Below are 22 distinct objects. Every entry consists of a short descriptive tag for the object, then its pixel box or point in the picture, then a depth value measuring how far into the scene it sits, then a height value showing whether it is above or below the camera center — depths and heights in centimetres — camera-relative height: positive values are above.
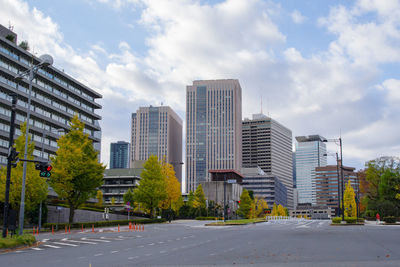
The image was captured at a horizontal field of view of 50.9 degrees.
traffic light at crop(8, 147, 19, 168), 2433 +192
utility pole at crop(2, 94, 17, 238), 2425 +72
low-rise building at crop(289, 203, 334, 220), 12314 -739
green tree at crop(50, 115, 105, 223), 4441 +196
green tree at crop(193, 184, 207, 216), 9838 -297
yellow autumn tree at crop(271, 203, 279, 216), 14779 -785
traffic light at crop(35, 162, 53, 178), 2445 +113
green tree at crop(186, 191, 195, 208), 9892 -233
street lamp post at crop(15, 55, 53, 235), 2978 +887
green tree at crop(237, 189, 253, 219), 10169 -364
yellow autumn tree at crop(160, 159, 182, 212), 7404 +20
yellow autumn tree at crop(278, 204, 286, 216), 15188 -758
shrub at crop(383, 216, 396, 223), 5194 -340
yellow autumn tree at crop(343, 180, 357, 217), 8738 -228
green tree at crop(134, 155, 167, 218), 6588 +27
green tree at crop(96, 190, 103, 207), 10522 -243
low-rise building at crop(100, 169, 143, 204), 12269 +75
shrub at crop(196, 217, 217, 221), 8748 -607
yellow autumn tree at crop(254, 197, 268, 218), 12812 -526
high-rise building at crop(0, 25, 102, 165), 7488 +1812
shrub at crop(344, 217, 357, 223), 4894 -335
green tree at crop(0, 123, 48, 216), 4450 +5
